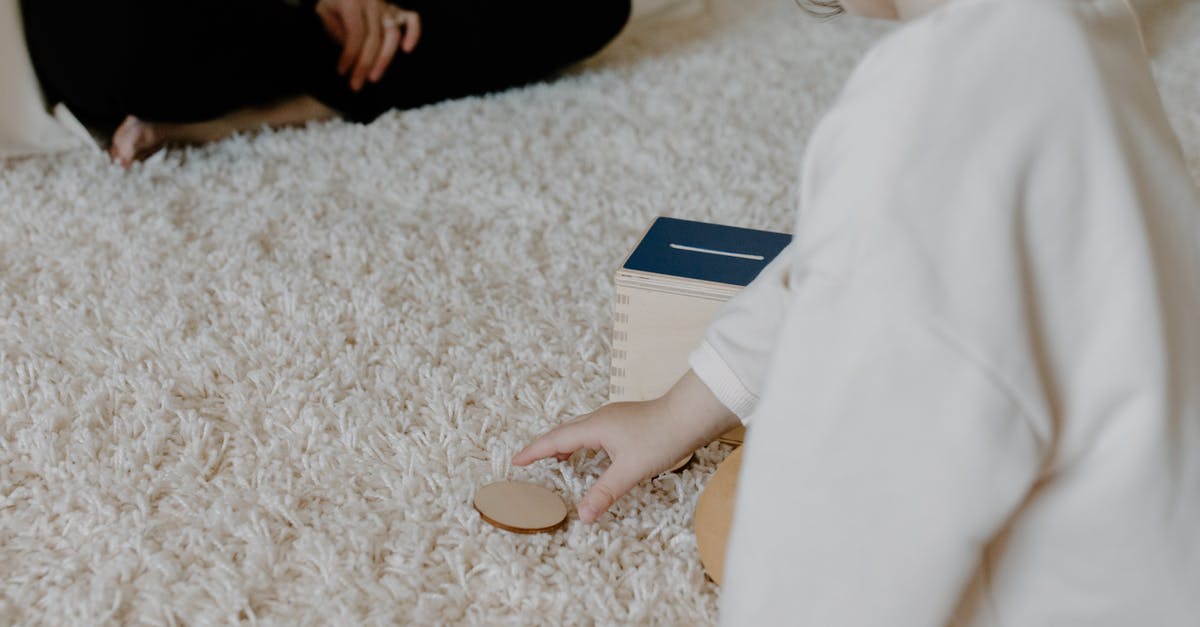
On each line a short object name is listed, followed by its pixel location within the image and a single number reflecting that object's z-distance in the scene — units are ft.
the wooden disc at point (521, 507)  2.41
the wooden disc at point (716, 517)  2.33
